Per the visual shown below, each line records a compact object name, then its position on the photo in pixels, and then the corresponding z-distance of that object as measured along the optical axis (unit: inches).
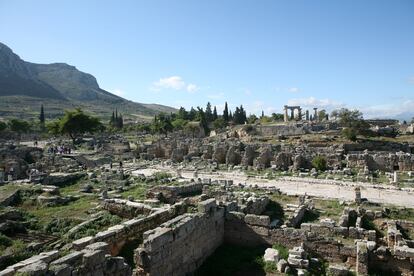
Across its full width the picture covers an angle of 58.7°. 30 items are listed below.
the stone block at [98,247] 380.8
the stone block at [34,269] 311.0
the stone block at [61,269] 325.9
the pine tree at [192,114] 4390.3
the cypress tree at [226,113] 3774.4
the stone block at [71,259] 345.7
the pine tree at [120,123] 4327.0
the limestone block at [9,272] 331.9
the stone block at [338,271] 481.4
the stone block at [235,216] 610.9
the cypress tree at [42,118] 4147.1
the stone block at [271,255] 513.8
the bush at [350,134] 2106.2
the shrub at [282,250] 531.3
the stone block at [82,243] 456.3
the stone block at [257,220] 584.7
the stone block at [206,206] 562.9
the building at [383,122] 3027.6
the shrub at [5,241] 603.8
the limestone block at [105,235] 487.2
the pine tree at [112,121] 4330.5
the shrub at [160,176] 1230.6
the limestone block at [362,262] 483.5
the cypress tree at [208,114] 3938.5
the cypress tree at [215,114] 3993.4
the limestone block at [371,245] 511.8
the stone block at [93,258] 356.8
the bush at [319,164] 1475.1
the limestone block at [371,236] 573.5
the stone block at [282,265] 489.4
